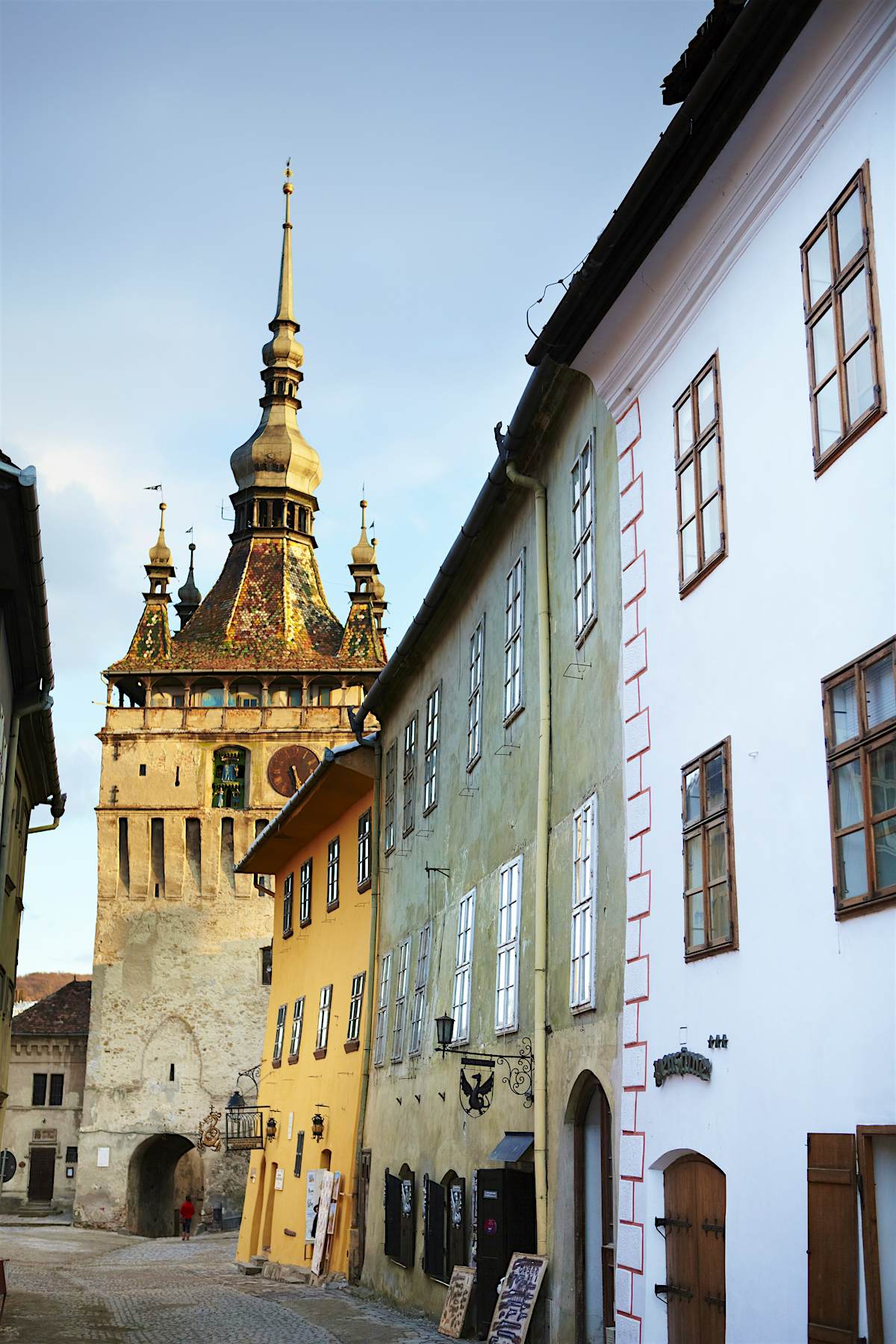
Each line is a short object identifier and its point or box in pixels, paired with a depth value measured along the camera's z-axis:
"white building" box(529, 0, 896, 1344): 7.21
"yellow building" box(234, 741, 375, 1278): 25.06
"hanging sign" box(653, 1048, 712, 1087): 9.08
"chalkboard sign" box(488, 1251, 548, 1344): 12.56
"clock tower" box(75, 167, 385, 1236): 55.91
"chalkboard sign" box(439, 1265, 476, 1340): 14.98
